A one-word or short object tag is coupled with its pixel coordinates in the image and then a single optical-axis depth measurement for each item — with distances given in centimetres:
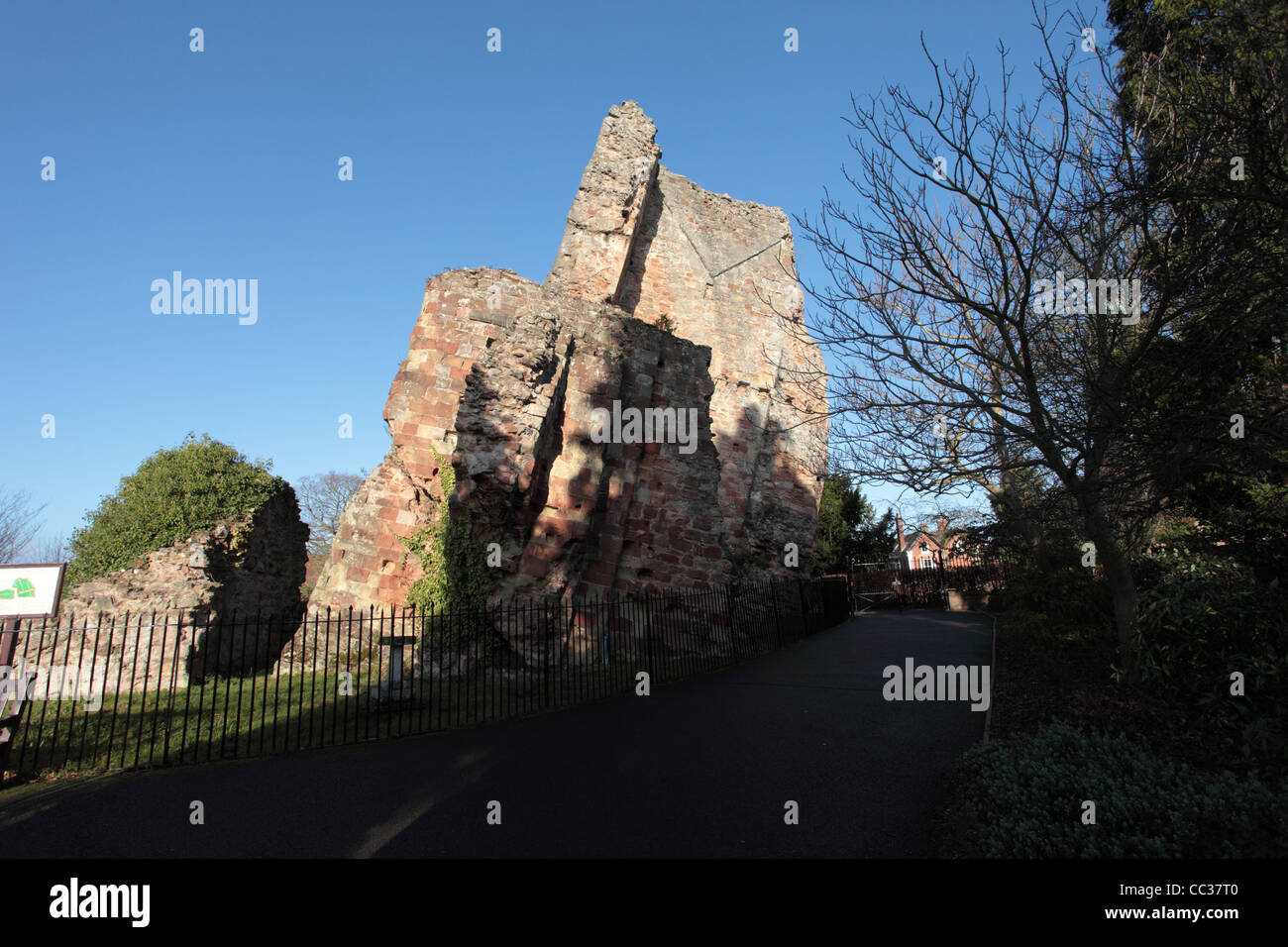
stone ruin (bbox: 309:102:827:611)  1177
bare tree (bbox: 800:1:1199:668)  609
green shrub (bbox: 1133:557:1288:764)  577
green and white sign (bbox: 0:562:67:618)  653
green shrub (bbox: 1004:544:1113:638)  1025
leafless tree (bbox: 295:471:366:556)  3638
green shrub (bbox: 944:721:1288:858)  370
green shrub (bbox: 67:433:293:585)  1187
